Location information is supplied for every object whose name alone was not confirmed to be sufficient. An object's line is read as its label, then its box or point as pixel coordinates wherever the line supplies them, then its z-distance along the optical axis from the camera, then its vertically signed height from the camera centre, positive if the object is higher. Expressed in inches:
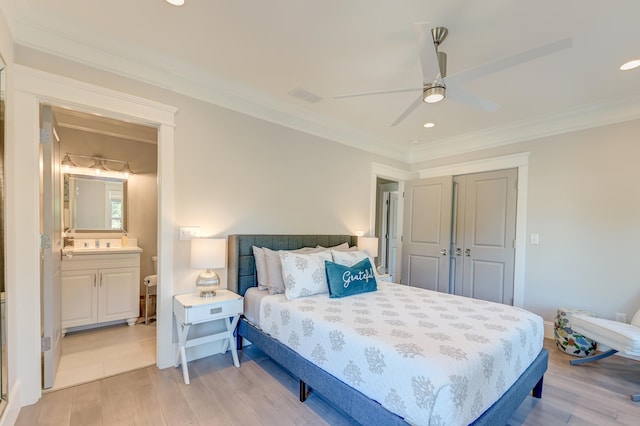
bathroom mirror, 140.7 -1.5
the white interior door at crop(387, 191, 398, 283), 243.5 -21.5
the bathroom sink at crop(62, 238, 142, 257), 130.6 -22.4
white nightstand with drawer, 92.2 -36.7
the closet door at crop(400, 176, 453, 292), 173.0 -16.2
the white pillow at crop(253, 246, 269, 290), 111.2 -25.2
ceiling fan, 64.5 +34.2
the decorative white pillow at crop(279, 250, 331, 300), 100.7 -25.0
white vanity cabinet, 124.0 -39.8
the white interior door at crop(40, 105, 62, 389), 83.7 -14.3
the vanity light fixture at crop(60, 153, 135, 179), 140.7 +17.1
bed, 59.9 -42.4
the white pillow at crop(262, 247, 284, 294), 106.6 -26.0
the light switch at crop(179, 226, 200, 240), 103.2 -10.6
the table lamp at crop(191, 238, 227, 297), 97.6 -19.1
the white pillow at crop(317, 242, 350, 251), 138.0 -20.0
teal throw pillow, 102.3 -26.8
